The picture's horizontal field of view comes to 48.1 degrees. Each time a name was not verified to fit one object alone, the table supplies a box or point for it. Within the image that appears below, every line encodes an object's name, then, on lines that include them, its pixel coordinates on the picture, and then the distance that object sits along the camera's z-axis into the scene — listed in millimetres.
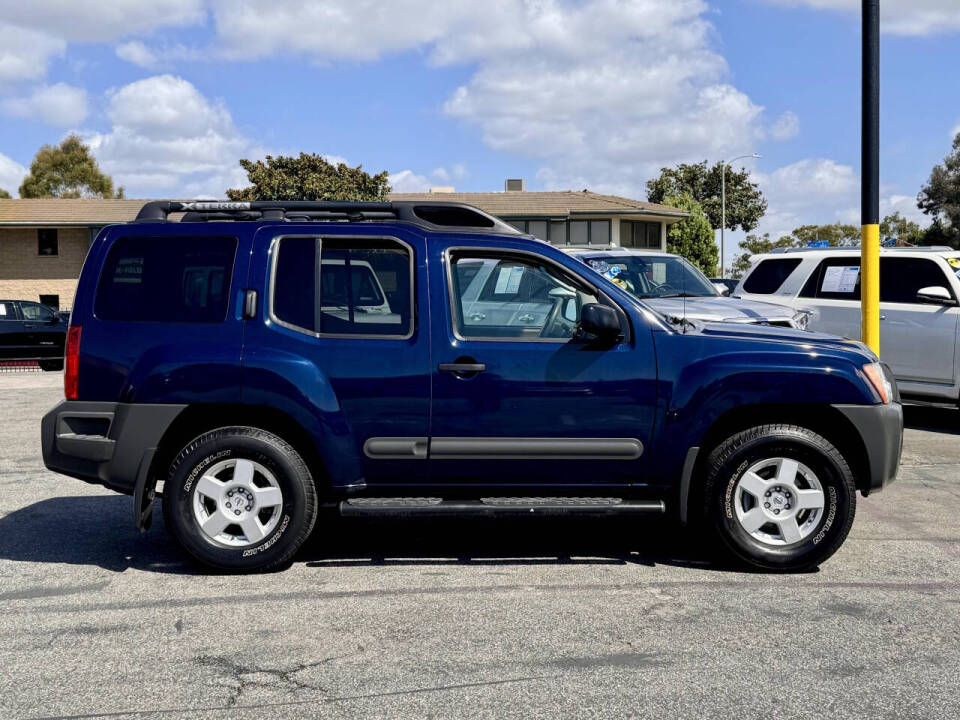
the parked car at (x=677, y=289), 10430
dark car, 21781
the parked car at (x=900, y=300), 11375
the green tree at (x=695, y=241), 61688
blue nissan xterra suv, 5848
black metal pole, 10094
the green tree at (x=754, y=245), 77431
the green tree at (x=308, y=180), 52906
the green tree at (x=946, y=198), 67500
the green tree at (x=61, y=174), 83438
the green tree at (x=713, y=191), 76938
